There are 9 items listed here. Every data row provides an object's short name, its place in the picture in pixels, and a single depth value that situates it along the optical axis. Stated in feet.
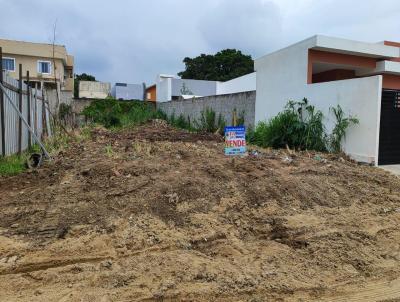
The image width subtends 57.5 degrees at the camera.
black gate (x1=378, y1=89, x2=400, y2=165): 32.09
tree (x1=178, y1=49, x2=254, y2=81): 159.36
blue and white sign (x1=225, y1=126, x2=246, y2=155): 21.24
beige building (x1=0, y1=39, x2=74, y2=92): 112.27
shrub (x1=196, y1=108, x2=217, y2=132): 57.52
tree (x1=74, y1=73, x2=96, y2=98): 215.24
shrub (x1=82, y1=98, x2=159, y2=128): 70.90
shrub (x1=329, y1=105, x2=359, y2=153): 33.11
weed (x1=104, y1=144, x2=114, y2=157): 25.68
